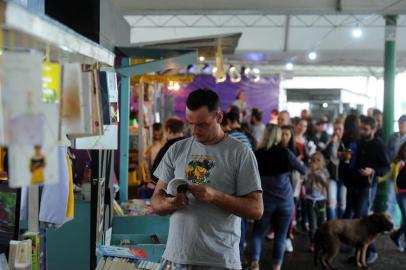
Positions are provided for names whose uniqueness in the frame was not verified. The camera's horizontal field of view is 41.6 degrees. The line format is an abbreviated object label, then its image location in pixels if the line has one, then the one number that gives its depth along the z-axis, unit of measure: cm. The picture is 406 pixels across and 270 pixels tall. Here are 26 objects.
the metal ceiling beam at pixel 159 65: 433
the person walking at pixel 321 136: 845
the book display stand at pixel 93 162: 158
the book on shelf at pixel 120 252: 290
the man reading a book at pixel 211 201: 244
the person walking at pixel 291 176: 583
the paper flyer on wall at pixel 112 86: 266
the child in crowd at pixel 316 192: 679
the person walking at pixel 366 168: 607
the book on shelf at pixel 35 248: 264
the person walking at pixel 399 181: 606
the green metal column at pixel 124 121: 469
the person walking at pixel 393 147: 699
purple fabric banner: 1647
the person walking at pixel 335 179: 700
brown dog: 559
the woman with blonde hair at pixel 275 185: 505
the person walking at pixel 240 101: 1172
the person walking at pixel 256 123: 832
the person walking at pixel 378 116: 859
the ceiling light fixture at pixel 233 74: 1254
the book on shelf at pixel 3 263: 259
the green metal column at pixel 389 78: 750
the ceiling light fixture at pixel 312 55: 1320
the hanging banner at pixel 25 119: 134
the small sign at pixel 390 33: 745
